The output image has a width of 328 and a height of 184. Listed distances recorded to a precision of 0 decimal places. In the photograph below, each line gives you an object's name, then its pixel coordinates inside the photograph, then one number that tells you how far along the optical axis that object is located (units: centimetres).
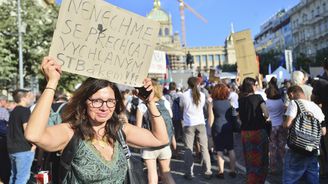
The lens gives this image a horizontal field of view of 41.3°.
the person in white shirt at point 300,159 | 486
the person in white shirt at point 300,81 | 634
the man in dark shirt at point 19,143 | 591
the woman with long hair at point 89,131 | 218
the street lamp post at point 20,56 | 1955
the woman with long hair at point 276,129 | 693
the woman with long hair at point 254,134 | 577
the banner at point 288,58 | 2284
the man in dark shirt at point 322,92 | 545
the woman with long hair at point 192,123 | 719
